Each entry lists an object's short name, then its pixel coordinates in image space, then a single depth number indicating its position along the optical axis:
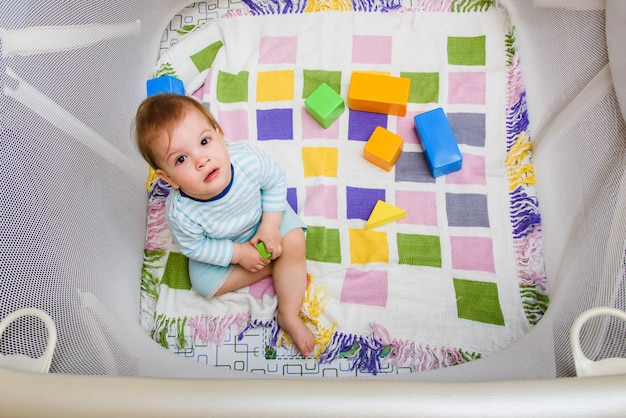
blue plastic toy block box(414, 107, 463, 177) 1.08
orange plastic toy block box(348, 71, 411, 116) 1.13
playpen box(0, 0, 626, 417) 0.57
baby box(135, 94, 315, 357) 0.82
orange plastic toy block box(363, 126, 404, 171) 1.10
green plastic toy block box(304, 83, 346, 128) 1.14
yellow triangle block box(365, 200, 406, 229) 1.08
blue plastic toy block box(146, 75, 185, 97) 1.16
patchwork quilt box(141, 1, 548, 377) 1.01
